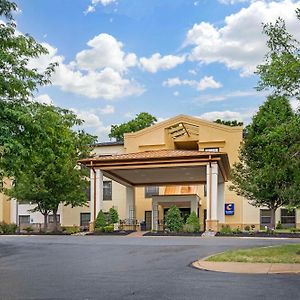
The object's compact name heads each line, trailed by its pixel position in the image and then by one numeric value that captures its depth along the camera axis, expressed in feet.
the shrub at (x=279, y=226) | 107.93
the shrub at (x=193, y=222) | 79.86
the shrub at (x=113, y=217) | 88.17
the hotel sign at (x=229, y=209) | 114.01
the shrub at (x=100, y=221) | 83.09
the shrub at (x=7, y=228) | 95.57
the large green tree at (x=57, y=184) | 96.38
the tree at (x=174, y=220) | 81.36
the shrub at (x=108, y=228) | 81.66
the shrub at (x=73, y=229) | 100.78
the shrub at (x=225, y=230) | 77.00
